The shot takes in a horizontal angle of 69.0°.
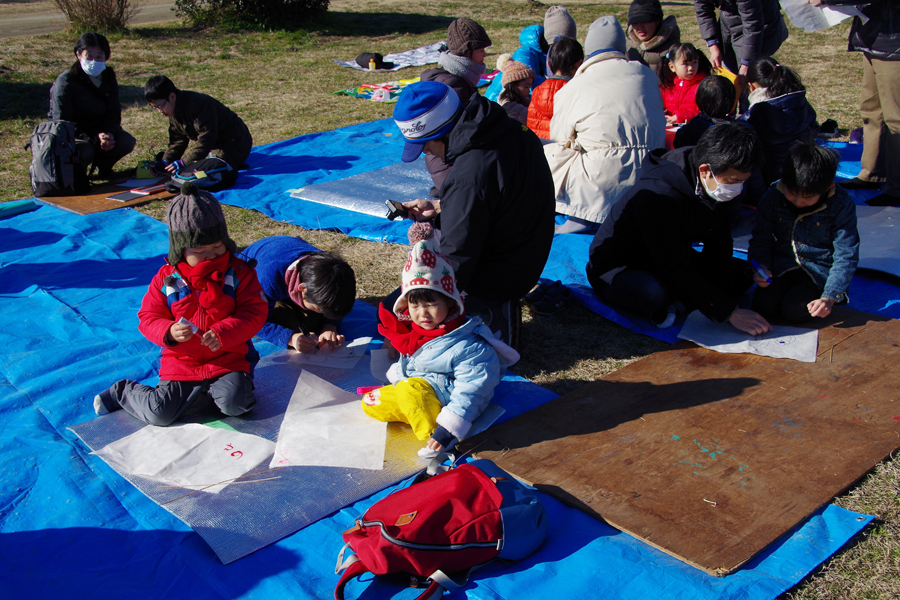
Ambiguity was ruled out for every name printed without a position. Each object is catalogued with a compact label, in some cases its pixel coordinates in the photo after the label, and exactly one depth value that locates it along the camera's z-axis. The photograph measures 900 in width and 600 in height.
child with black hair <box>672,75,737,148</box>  4.78
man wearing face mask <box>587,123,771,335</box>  3.16
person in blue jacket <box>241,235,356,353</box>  3.14
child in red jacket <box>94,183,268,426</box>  2.67
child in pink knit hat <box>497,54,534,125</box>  5.97
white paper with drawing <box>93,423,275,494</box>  2.47
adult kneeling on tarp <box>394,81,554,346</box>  2.98
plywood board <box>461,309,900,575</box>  2.18
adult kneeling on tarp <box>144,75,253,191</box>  5.70
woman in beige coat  4.37
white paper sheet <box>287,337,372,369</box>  3.30
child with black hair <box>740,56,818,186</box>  4.57
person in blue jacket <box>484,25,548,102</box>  7.00
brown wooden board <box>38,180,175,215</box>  5.37
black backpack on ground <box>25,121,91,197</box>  5.59
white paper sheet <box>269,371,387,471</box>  2.57
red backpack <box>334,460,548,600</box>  1.92
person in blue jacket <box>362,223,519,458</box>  2.54
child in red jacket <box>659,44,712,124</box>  5.95
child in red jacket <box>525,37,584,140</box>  5.61
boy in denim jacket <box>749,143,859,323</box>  3.14
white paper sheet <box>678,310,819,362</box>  3.17
